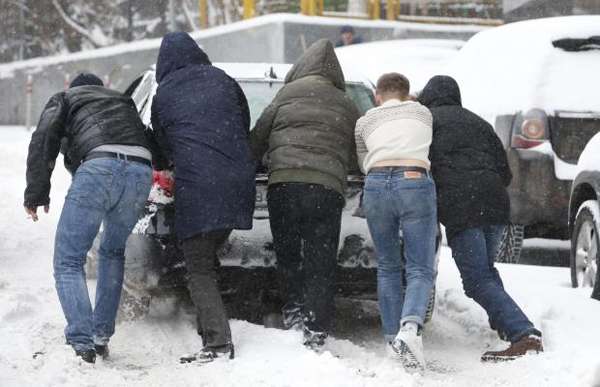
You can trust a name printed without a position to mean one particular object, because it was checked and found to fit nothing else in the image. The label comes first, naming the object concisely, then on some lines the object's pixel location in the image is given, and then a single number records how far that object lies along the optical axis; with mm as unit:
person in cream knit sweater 11656
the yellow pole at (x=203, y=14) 49187
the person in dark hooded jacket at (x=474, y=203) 12117
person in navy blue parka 11383
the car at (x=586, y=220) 14078
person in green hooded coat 11930
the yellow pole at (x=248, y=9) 44937
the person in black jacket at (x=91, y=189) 11273
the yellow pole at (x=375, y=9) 44031
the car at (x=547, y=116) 16922
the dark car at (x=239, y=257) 12141
